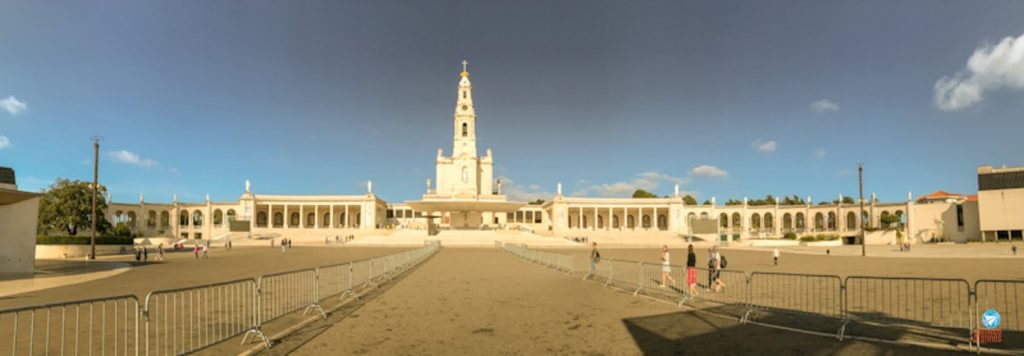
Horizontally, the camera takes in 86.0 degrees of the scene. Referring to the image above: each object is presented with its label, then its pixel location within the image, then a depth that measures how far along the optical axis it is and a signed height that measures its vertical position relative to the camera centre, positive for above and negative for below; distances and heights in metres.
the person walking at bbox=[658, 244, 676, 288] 17.78 -1.75
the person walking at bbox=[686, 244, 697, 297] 14.89 -1.80
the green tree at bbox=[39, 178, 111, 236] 54.69 +0.74
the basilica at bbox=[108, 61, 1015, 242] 76.88 -0.57
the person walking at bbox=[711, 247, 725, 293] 15.68 -1.89
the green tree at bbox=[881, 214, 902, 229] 79.94 -2.09
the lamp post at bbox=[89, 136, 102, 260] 37.62 +3.35
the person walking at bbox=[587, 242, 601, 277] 21.14 -1.86
